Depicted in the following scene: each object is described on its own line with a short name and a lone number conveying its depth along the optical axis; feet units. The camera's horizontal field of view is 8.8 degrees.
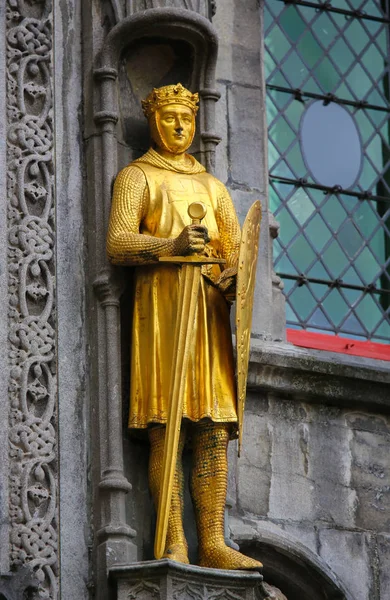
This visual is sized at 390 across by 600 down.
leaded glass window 45.44
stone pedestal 37.99
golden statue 39.06
